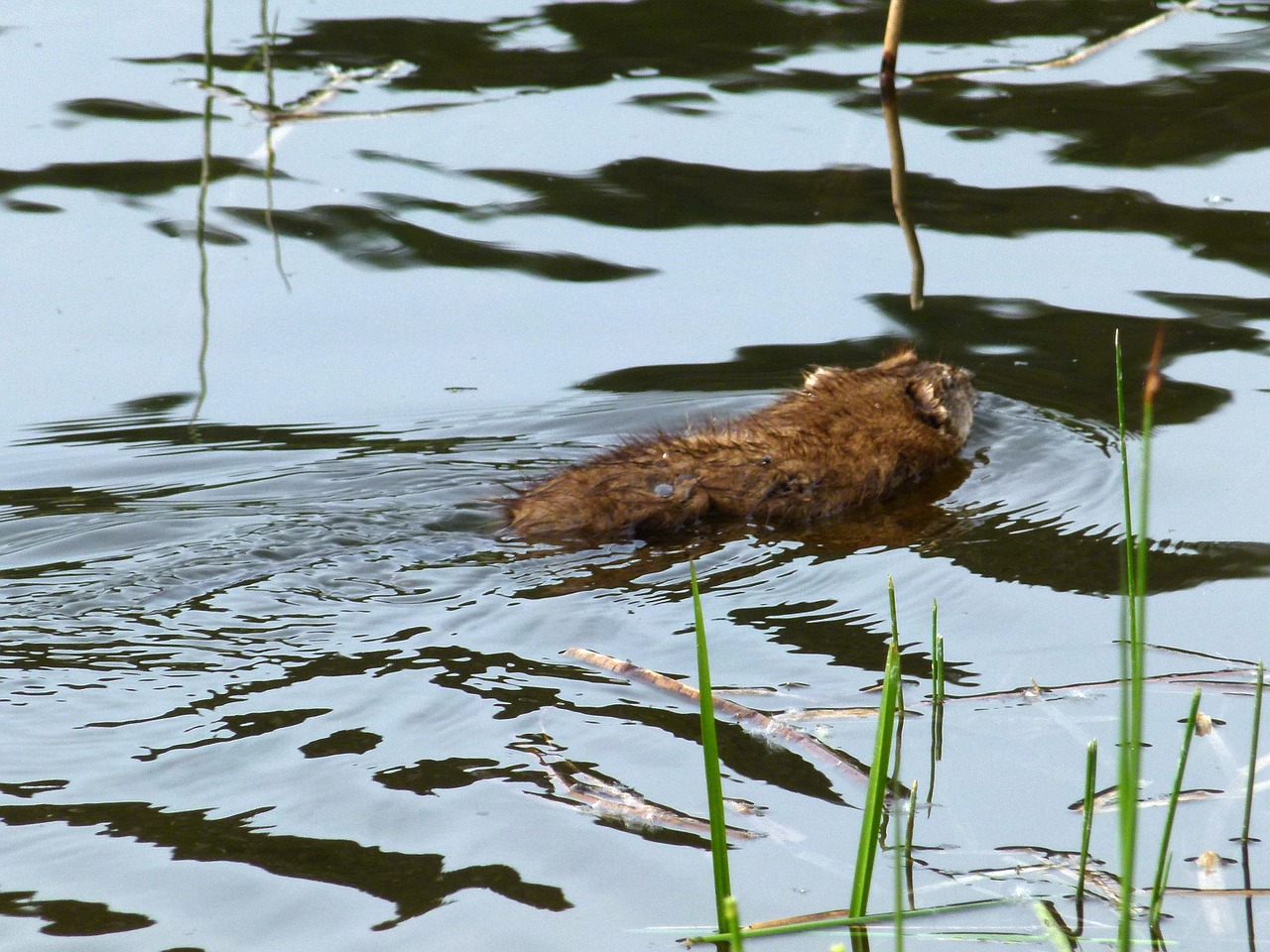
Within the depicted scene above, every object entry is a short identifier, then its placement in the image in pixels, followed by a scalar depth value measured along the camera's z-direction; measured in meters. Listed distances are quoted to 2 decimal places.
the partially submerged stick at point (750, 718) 8.56
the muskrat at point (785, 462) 12.50
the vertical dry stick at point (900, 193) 16.58
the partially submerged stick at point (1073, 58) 20.08
